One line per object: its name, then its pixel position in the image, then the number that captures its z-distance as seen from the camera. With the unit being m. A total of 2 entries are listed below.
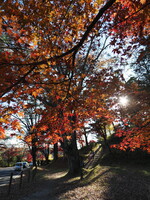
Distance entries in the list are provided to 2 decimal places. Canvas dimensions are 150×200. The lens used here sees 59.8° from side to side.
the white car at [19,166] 24.69
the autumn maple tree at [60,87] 4.22
